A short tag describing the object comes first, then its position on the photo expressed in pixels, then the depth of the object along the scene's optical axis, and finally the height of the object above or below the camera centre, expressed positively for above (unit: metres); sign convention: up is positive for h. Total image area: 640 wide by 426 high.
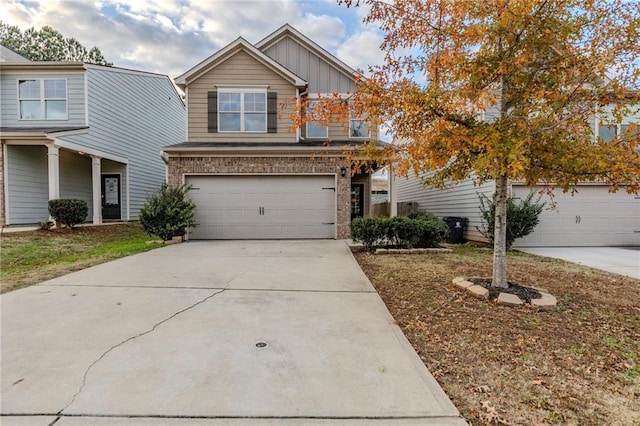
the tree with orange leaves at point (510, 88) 3.85 +1.61
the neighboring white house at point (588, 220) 10.03 -0.47
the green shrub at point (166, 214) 9.75 -0.34
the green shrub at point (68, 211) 10.38 -0.28
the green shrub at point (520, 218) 9.10 -0.38
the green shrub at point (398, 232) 8.54 -0.76
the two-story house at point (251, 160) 10.61 +1.49
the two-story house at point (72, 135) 11.27 +2.77
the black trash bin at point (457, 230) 11.24 -0.92
